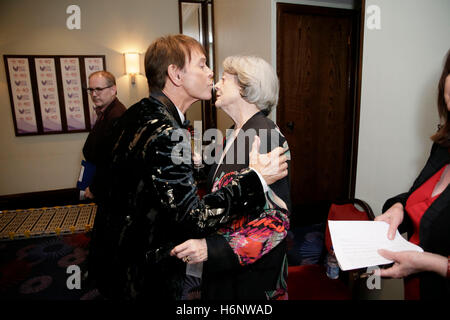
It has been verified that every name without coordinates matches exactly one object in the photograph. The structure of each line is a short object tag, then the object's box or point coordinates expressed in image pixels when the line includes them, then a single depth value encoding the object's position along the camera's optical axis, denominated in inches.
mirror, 179.5
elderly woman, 41.8
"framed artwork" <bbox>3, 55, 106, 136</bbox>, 163.3
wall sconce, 172.7
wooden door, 126.2
